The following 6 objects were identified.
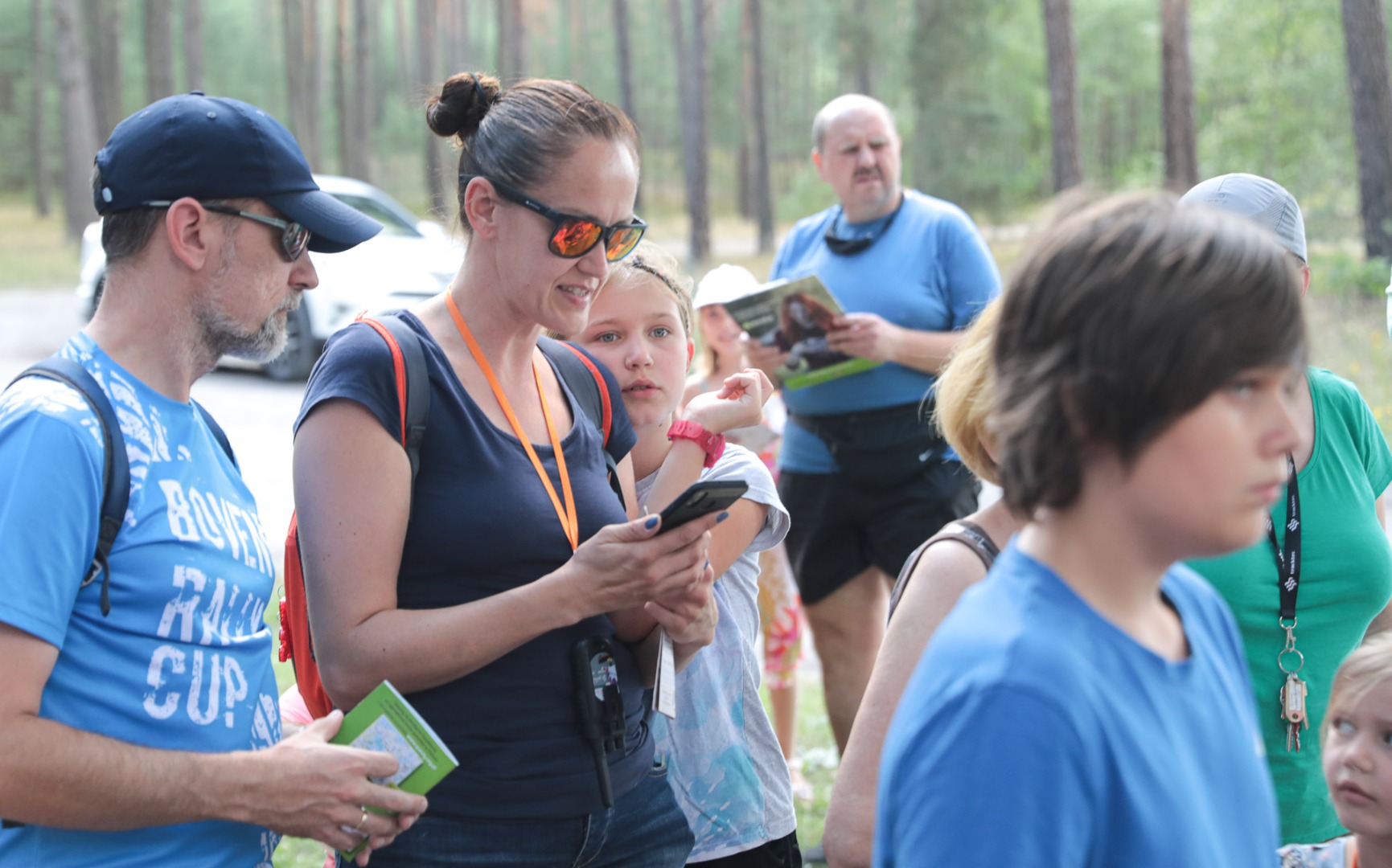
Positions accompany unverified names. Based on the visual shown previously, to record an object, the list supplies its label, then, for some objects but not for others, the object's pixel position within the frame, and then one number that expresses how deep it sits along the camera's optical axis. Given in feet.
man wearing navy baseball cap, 5.47
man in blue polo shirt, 14.85
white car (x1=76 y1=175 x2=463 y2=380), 39.09
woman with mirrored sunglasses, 6.23
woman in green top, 7.61
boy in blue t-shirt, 3.58
